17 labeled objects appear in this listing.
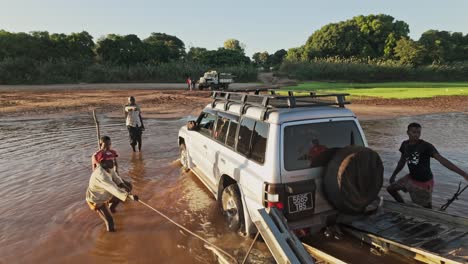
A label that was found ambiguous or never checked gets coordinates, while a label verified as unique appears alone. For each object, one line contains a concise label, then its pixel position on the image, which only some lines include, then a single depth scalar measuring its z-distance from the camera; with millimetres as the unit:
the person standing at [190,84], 40469
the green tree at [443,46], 64500
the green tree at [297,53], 76344
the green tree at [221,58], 69125
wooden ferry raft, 3721
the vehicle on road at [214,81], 38969
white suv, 4102
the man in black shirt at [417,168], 5078
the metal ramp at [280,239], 3187
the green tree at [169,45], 70062
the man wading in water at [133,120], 10234
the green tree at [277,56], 106375
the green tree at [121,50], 63625
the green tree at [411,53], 61500
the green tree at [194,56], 71500
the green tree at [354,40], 76938
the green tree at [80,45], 61406
